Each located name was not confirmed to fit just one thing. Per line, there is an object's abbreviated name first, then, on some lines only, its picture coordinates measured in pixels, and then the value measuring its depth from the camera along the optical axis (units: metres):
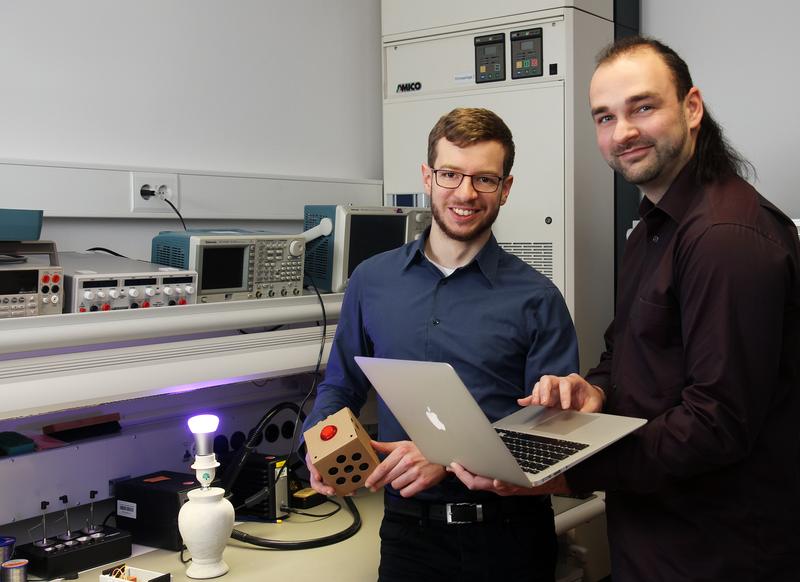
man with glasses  1.67
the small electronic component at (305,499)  2.24
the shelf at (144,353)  1.62
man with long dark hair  1.21
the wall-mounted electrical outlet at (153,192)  2.36
